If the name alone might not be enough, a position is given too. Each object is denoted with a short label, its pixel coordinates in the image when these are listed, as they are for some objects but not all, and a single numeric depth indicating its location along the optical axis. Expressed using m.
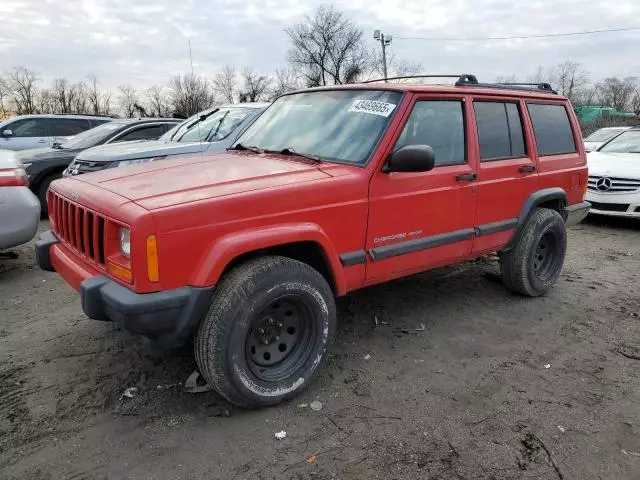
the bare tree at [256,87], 47.22
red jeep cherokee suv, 2.62
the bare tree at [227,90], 44.65
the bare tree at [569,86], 39.84
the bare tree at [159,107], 36.31
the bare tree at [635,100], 38.91
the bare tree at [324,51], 48.56
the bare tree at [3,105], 37.21
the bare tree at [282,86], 46.80
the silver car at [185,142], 6.36
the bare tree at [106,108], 43.94
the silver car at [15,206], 4.99
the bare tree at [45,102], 41.41
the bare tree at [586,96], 39.59
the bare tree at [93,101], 43.59
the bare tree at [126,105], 42.41
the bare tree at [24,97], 40.50
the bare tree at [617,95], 39.91
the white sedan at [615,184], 7.73
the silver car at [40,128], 10.91
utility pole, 33.78
